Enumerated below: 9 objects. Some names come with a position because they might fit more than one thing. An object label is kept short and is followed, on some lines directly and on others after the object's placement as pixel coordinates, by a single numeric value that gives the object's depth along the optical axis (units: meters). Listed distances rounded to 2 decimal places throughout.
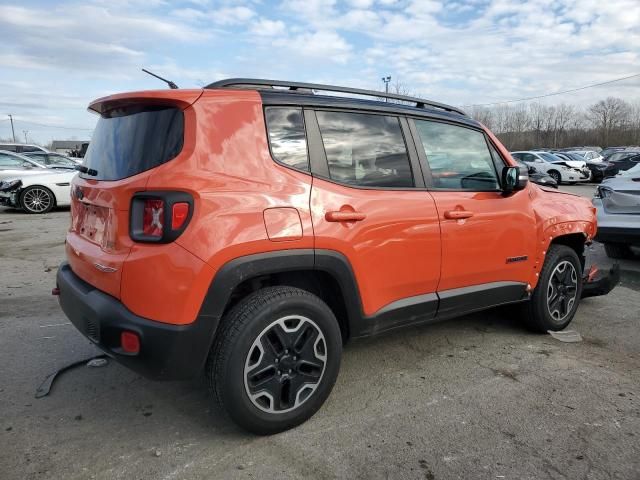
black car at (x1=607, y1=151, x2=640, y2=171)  21.33
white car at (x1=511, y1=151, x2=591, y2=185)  23.25
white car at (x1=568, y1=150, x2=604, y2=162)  26.79
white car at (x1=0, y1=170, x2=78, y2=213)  12.16
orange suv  2.41
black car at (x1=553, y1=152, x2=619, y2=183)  23.10
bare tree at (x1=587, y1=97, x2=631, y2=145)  67.81
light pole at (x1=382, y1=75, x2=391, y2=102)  37.97
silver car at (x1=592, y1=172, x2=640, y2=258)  6.20
